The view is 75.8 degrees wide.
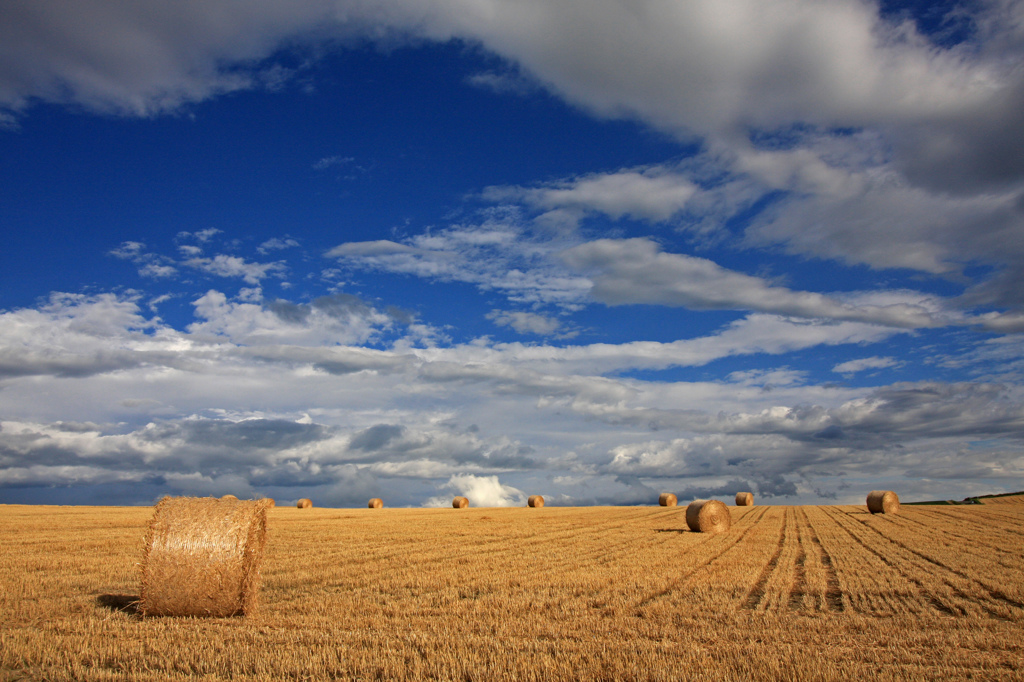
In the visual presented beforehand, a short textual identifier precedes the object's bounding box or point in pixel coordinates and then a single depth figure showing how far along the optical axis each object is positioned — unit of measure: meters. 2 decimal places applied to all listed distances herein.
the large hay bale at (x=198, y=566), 9.79
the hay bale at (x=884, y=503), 37.09
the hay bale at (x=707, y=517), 24.36
